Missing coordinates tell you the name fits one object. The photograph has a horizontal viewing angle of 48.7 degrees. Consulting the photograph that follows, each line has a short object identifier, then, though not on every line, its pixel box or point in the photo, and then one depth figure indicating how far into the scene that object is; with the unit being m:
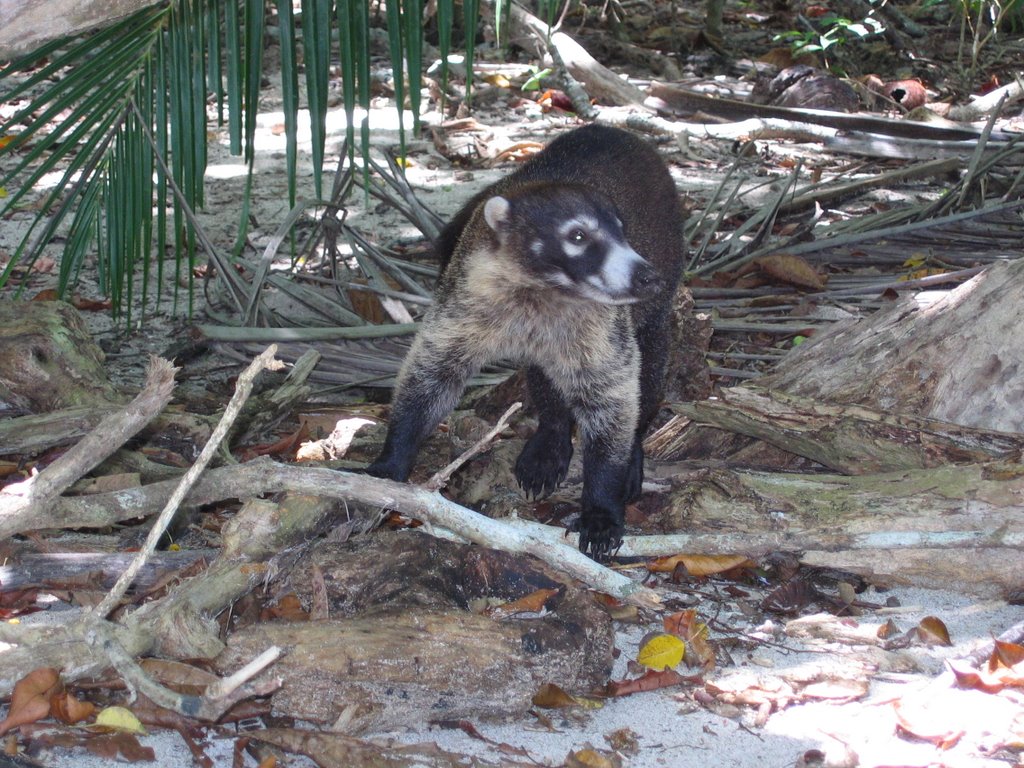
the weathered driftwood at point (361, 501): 3.19
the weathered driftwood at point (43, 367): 4.32
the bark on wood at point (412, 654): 2.71
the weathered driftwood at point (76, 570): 3.23
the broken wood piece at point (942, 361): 4.04
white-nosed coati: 3.92
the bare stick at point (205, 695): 2.44
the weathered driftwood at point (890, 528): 3.43
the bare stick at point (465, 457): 3.07
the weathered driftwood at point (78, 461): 2.96
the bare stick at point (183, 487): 2.62
